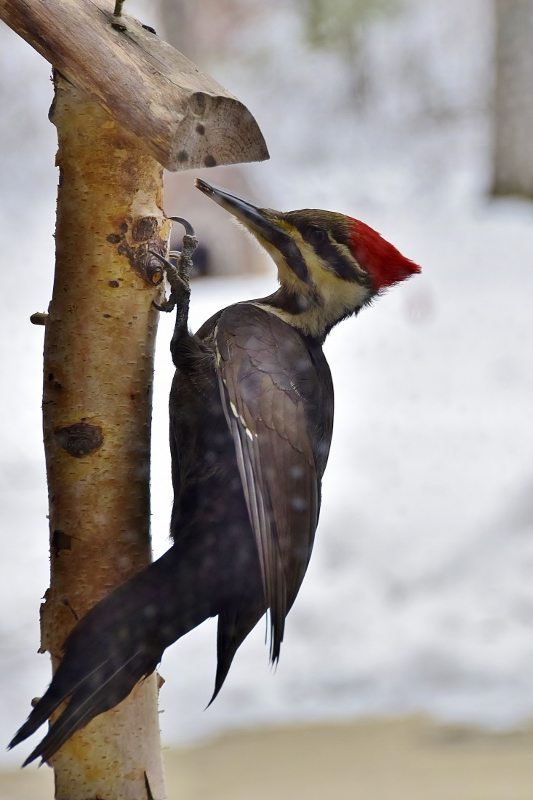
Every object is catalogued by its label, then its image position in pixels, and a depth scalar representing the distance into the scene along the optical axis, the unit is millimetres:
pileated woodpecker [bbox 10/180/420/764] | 5720
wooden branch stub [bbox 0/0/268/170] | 5681
